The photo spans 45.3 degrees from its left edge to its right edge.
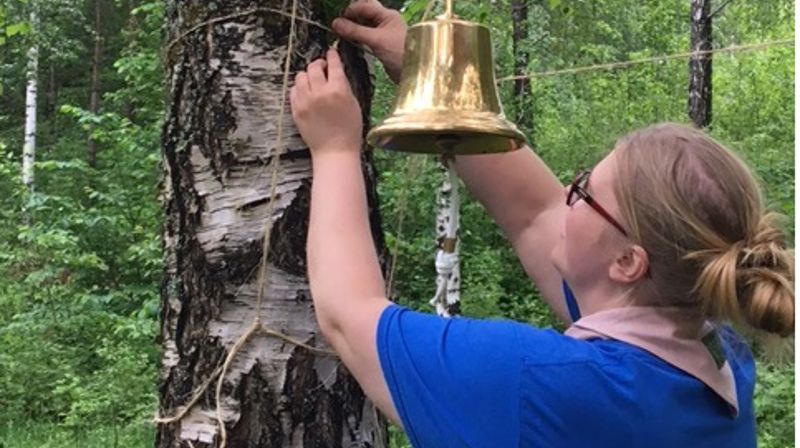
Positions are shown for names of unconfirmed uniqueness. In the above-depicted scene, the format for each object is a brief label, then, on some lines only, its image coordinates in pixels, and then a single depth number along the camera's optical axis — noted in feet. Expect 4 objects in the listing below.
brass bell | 5.17
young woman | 4.42
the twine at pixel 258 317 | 5.91
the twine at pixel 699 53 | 8.34
